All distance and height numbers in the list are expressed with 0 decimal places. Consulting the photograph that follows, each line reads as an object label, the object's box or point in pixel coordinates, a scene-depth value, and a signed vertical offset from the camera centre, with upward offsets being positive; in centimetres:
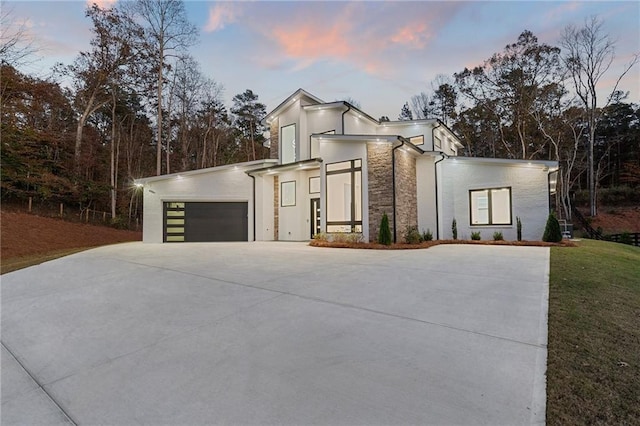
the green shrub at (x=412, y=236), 1002 -51
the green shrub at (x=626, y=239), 1440 -98
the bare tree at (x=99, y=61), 1773 +1062
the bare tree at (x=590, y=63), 1775 +1021
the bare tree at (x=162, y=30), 1669 +1172
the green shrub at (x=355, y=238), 995 -54
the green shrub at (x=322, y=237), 1049 -52
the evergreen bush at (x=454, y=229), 1183 -31
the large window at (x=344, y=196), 1042 +99
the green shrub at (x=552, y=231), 1005 -37
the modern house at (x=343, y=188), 1030 +144
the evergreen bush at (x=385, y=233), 934 -36
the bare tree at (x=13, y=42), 1183 +797
